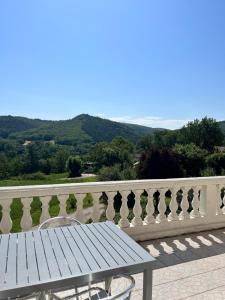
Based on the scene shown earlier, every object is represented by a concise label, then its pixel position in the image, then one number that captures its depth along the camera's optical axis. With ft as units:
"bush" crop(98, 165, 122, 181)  63.78
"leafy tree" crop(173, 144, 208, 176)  94.91
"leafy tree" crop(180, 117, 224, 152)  138.73
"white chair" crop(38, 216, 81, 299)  6.34
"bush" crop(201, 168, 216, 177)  69.54
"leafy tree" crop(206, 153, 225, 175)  91.32
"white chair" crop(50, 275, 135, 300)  3.35
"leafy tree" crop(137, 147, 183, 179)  77.19
